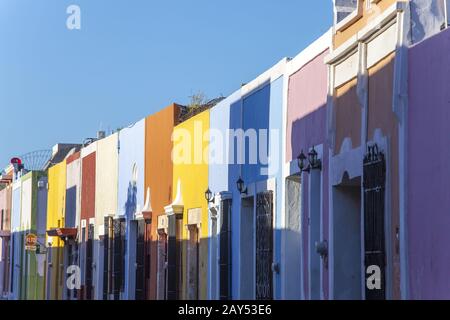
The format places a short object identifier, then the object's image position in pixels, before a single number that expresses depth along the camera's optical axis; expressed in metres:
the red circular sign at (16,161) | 43.44
